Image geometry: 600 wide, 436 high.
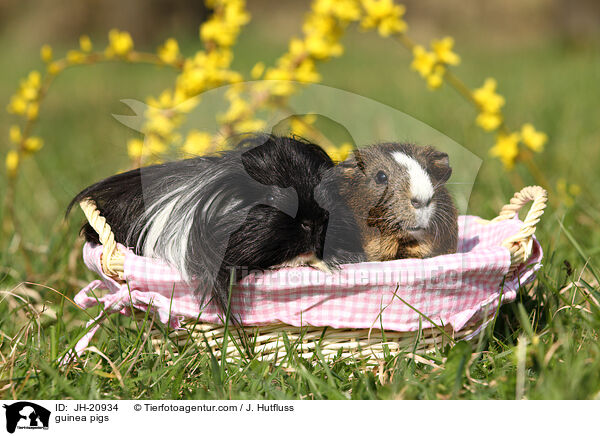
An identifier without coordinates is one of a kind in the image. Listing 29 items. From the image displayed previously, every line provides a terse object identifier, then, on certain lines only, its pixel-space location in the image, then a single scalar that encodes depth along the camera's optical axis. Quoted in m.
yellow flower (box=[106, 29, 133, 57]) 2.44
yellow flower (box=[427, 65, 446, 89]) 2.40
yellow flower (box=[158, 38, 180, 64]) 2.56
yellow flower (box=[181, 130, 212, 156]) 2.00
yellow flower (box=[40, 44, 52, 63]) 2.22
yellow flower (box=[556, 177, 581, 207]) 2.84
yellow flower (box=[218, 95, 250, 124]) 2.34
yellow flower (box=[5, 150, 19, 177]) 2.41
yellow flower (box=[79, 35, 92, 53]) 2.35
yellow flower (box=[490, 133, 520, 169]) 2.58
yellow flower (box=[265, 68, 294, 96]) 2.19
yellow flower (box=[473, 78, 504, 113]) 2.50
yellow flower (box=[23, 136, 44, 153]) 2.40
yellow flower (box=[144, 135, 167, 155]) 2.07
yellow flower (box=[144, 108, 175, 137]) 2.19
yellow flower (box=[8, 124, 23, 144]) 2.36
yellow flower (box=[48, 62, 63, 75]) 2.34
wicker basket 1.65
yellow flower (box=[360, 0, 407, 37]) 2.38
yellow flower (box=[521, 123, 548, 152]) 2.49
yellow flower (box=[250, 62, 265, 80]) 2.38
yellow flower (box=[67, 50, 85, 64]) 2.40
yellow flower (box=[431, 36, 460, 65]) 2.39
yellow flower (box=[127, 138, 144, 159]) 2.12
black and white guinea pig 1.55
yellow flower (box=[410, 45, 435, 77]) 2.42
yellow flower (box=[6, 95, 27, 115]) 2.42
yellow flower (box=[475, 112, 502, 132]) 2.51
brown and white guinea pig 1.62
